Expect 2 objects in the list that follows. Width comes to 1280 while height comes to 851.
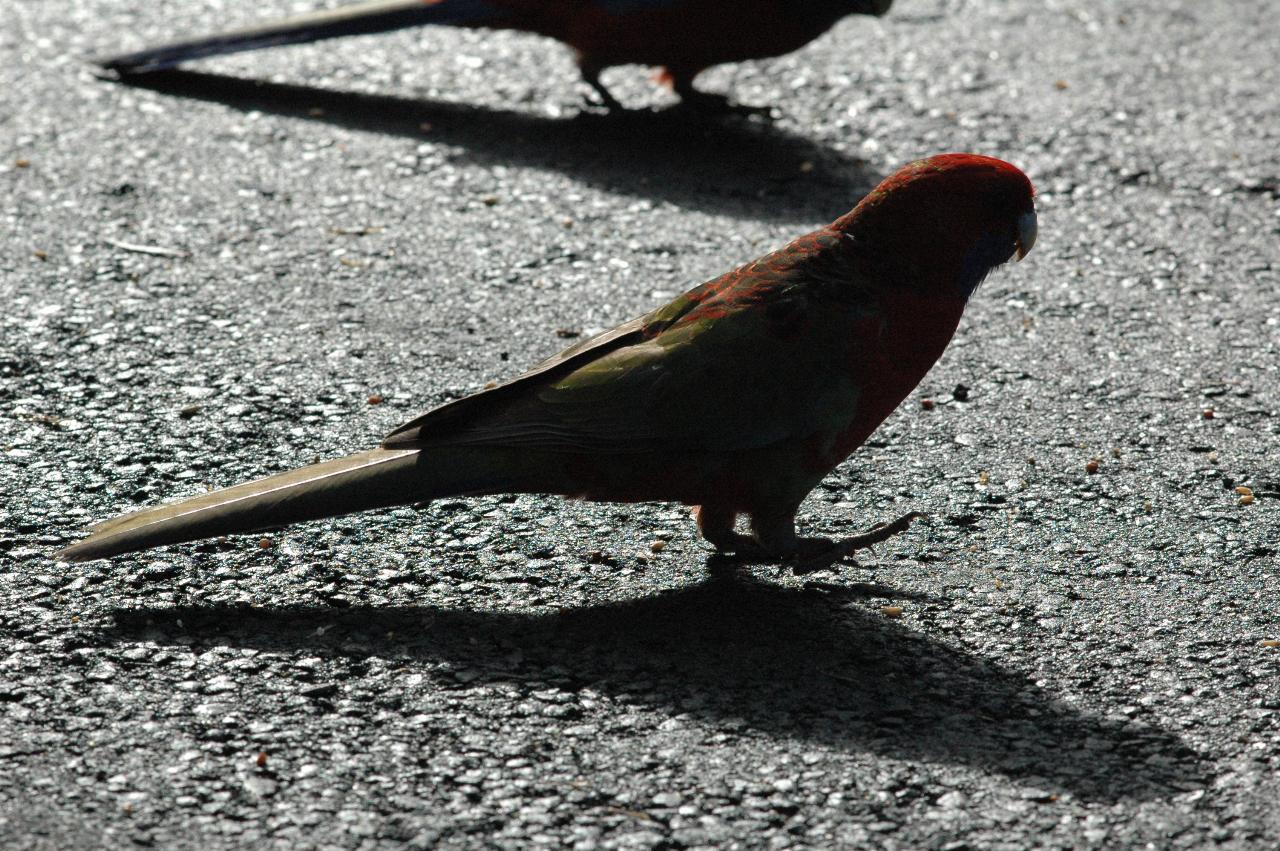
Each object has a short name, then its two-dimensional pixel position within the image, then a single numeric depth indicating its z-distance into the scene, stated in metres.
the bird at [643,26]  10.78
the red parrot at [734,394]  5.64
